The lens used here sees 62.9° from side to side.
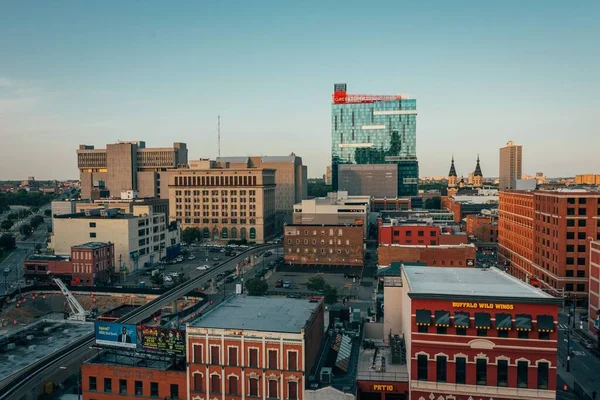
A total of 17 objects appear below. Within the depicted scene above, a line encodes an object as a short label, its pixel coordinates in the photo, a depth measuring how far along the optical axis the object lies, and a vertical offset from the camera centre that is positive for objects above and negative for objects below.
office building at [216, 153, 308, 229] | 196.88 -4.89
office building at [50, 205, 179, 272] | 102.00 -11.10
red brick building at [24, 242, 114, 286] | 90.44 -15.90
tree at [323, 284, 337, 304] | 76.38 -17.81
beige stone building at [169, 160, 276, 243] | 150.62 -5.97
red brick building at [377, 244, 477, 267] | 86.88 -13.28
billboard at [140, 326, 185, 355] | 39.44 -12.88
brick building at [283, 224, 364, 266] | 108.69 -14.23
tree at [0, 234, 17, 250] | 128.50 -15.94
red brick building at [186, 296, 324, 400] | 36.66 -13.51
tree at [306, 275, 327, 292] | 81.31 -17.10
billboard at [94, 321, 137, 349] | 40.50 -12.68
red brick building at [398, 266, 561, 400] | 34.88 -11.88
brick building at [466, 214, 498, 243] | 134.00 -13.28
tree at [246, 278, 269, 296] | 77.50 -16.89
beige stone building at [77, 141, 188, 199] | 185.50 +4.10
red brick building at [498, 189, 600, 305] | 76.62 -9.39
